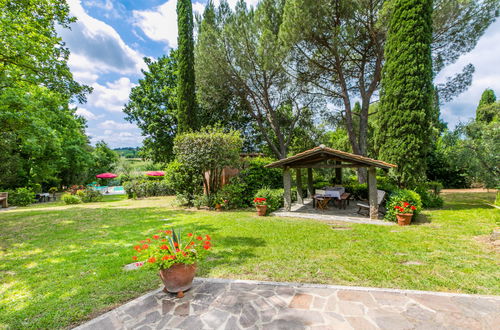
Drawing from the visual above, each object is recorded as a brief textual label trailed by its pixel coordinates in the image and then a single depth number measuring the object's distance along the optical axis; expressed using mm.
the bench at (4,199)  13561
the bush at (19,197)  14695
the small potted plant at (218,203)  10977
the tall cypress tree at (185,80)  15609
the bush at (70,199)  14754
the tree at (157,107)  19812
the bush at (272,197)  9977
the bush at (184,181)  12031
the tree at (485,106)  23825
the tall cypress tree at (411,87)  10141
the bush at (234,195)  11109
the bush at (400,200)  7938
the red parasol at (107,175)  24594
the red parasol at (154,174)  22184
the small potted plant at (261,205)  9422
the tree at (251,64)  14602
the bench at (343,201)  10674
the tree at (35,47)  7547
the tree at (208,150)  10422
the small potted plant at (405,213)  7598
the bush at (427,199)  10570
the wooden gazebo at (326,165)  8531
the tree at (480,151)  9992
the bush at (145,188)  17734
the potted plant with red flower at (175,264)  3264
